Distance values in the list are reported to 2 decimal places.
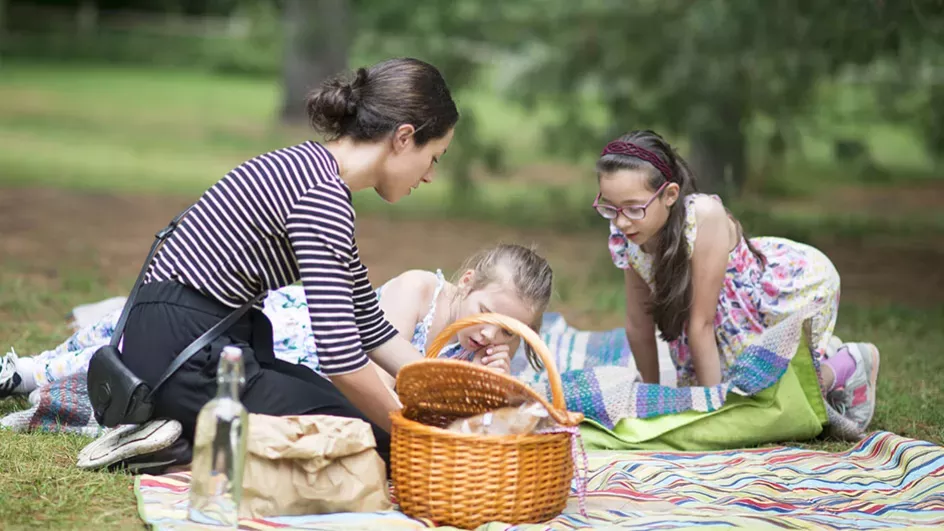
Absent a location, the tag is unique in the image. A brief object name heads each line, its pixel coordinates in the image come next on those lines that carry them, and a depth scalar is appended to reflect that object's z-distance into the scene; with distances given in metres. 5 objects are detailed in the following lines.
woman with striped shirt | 3.19
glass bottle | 2.72
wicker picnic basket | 2.95
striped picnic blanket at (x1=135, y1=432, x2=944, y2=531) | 3.02
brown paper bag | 2.93
